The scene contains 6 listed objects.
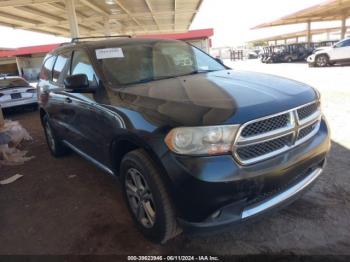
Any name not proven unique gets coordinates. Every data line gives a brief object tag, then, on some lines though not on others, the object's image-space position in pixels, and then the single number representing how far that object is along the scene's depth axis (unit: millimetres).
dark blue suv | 2291
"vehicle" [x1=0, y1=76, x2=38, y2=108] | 10945
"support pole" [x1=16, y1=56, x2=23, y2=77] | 41562
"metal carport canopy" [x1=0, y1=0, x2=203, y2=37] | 14047
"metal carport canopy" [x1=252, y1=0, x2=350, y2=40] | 22927
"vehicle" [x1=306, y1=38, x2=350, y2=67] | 18062
